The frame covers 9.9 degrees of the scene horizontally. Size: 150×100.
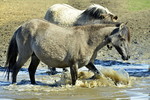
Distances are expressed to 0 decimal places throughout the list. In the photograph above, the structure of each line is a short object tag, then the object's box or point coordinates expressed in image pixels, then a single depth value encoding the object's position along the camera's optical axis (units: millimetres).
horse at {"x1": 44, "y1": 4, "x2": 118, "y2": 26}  22105
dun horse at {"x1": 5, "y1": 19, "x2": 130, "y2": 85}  17121
